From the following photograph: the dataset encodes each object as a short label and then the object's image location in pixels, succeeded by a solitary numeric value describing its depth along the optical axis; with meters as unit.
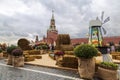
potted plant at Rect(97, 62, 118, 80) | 4.36
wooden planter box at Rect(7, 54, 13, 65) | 7.48
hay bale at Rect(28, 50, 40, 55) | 12.43
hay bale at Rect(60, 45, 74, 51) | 11.03
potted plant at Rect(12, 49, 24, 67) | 6.89
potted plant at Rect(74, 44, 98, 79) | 4.65
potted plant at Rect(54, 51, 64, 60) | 7.90
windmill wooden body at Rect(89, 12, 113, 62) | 18.03
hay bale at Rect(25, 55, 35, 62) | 8.21
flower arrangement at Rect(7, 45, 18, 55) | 7.54
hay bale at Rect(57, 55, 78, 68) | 5.89
